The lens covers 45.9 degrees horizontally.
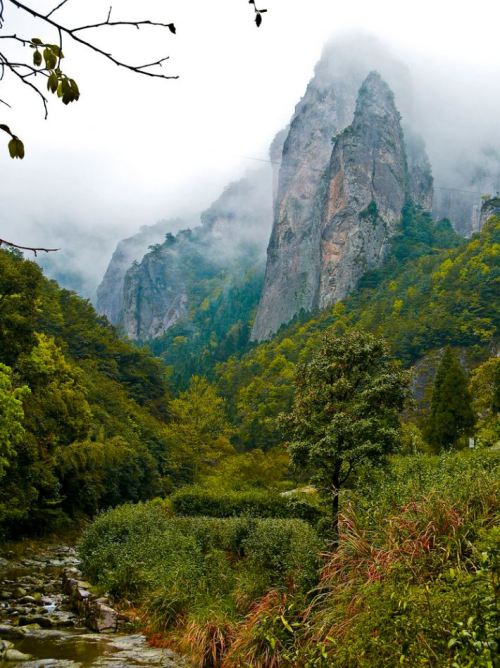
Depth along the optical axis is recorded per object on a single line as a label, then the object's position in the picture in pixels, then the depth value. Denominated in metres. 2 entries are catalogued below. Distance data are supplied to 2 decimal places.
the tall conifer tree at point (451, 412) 40.03
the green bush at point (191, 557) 11.84
